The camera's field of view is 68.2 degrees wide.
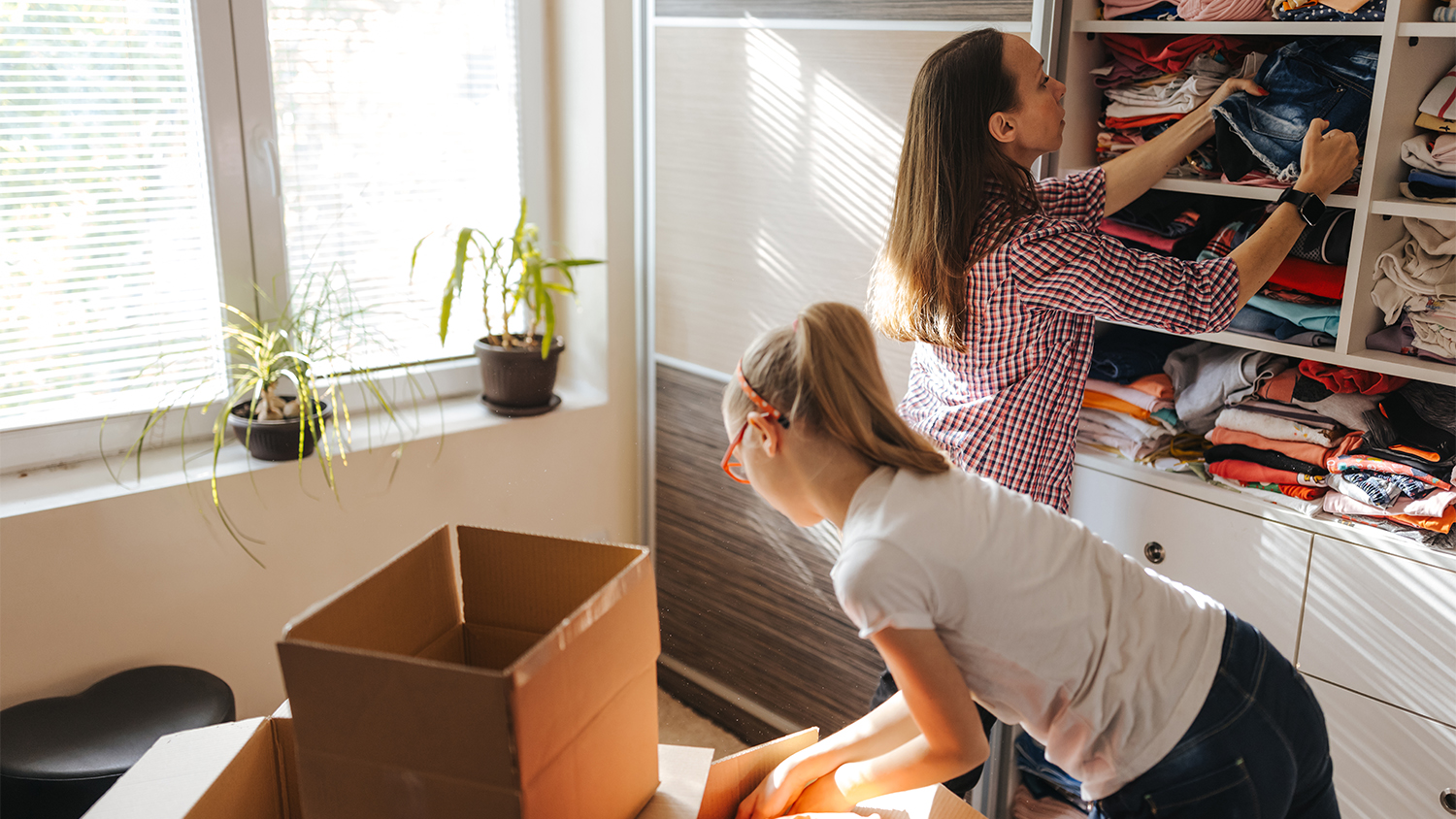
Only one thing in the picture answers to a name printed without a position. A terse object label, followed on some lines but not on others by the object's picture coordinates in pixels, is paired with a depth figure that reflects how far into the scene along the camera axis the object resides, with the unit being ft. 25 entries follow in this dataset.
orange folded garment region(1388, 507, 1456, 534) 4.92
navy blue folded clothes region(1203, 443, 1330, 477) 5.44
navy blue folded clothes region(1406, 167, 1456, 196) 4.88
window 6.49
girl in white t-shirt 3.39
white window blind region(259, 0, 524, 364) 7.38
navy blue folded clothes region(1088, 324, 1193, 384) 6.09
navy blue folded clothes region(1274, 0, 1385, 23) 4.87
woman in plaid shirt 4.81
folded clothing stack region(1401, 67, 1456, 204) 4.88
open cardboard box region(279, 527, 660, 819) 2.52
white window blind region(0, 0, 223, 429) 6.39
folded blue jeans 5.14
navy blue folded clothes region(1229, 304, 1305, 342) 5.47
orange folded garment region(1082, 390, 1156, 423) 6.04
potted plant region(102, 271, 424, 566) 6.81
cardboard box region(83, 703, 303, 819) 3.15
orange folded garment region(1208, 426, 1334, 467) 5.41
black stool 5.34
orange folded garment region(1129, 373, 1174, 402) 5.94
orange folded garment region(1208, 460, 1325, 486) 5.43
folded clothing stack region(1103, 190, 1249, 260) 5.90
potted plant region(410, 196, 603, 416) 7.58
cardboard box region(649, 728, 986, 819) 3.34
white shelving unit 4.80
